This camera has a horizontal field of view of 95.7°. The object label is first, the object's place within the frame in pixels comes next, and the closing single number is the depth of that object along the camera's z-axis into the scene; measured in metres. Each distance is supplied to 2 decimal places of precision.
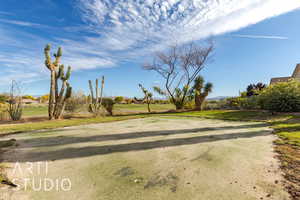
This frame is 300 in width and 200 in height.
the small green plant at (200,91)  13.31
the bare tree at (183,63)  14.48
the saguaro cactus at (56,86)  9.13
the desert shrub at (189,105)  14.50
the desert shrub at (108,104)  12.42
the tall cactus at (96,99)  11.44
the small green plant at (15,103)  9.55
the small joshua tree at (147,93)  14.49
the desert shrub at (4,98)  9.94
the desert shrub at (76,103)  11.71
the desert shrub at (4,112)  9.73
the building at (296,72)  15.22
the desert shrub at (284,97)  7.46
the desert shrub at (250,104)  9.73
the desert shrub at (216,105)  14.16
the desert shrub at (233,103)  13.18
